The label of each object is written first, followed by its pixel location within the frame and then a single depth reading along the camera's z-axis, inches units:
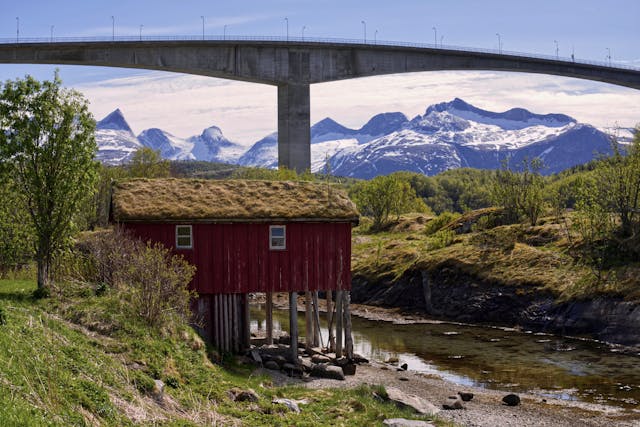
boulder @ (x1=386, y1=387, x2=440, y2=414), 1010.7
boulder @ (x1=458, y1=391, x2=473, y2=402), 1145.4
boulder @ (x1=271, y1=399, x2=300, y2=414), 896.9
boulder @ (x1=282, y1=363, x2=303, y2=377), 1206.3
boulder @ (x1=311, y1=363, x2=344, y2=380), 1213.7
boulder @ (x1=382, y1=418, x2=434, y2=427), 876.6
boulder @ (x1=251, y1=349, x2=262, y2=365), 1228.5
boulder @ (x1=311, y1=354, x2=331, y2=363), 1321.4
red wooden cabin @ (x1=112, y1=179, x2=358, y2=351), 1259.8
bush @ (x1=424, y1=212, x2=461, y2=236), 2802.7
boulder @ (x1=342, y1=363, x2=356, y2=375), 1268.5
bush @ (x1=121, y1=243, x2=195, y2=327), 1006.4
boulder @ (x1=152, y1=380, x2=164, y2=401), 789.0
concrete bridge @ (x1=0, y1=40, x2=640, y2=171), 2741.1
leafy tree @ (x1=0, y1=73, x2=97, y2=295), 1080.2
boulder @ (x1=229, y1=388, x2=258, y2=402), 890.1
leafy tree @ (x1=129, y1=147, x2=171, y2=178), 2817.4
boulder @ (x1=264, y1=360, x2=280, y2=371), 1223.5
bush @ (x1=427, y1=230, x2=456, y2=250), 2393.0
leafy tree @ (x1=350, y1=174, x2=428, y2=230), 3262.8
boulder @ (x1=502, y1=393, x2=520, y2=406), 1136.8
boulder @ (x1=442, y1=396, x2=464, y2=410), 1083.9
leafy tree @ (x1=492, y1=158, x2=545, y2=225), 2381.9
